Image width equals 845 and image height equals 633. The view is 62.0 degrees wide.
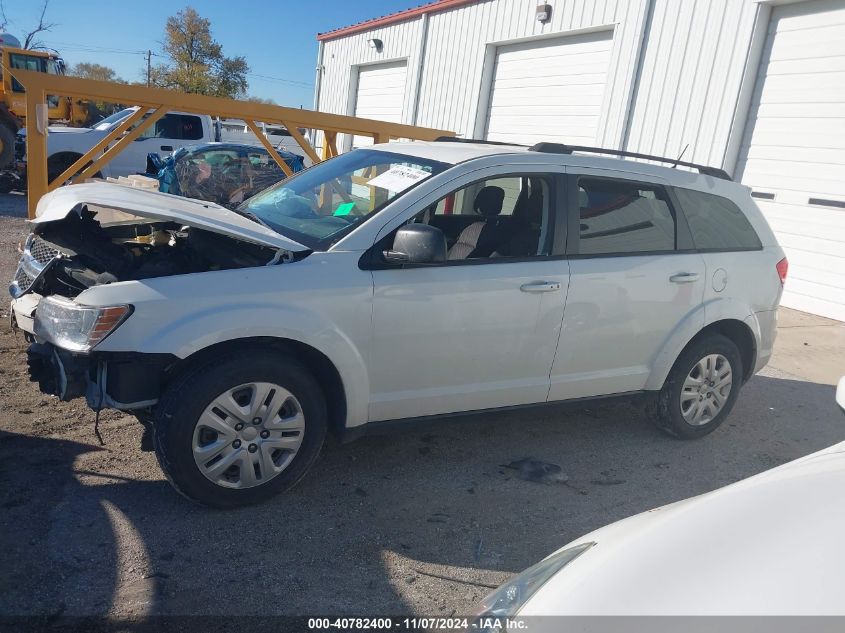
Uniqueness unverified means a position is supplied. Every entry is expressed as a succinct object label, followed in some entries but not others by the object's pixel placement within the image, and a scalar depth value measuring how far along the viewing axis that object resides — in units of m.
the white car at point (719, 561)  1.46
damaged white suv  3.12
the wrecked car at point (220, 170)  10.35
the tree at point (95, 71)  63.81
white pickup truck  14.41
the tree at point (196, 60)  46.72
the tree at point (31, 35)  39.57
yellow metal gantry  6.63
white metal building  8.45
